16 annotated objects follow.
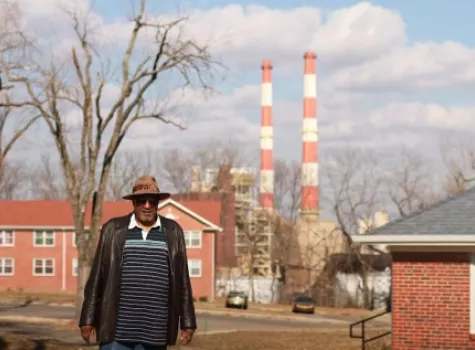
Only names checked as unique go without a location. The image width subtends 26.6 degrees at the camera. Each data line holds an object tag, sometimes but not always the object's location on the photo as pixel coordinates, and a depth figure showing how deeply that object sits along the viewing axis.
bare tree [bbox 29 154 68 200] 98.50
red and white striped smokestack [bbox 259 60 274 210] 77.06
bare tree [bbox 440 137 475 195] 64.69
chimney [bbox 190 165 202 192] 91.12
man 6.80
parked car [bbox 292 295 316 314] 55.12
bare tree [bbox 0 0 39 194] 26.85
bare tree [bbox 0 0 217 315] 32.78
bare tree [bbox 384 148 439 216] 69.25
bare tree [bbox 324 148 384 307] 63.34
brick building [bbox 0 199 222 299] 63.19
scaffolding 74.94
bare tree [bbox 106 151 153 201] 86.88
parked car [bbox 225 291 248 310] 55.94
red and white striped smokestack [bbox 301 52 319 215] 74.06
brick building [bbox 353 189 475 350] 19.42
